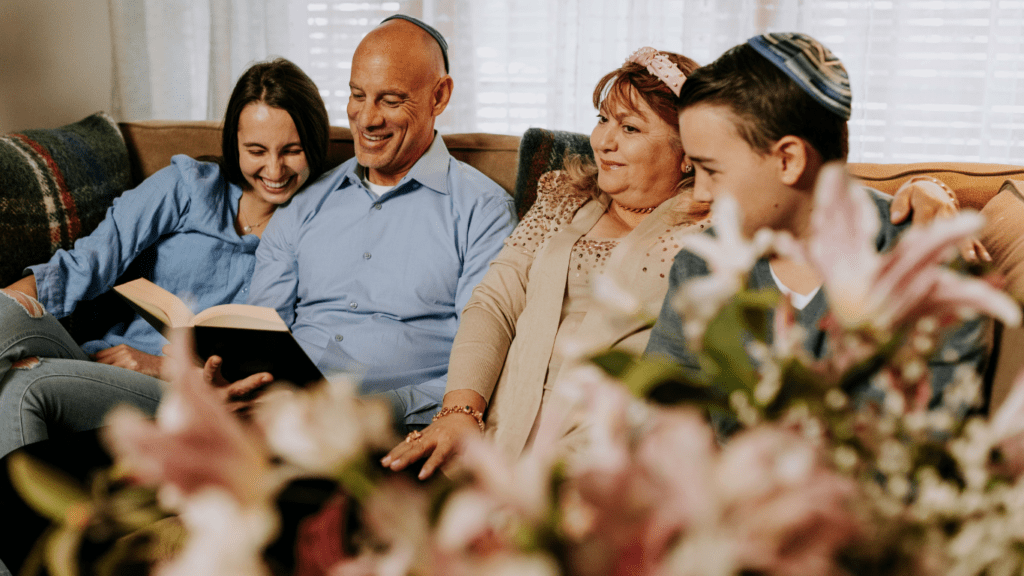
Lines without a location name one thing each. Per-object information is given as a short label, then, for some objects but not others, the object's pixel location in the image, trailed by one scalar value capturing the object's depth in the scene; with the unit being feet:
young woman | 5.56
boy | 2.73
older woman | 4.26
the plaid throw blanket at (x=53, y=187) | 5.32
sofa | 4.78
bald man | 5.34
